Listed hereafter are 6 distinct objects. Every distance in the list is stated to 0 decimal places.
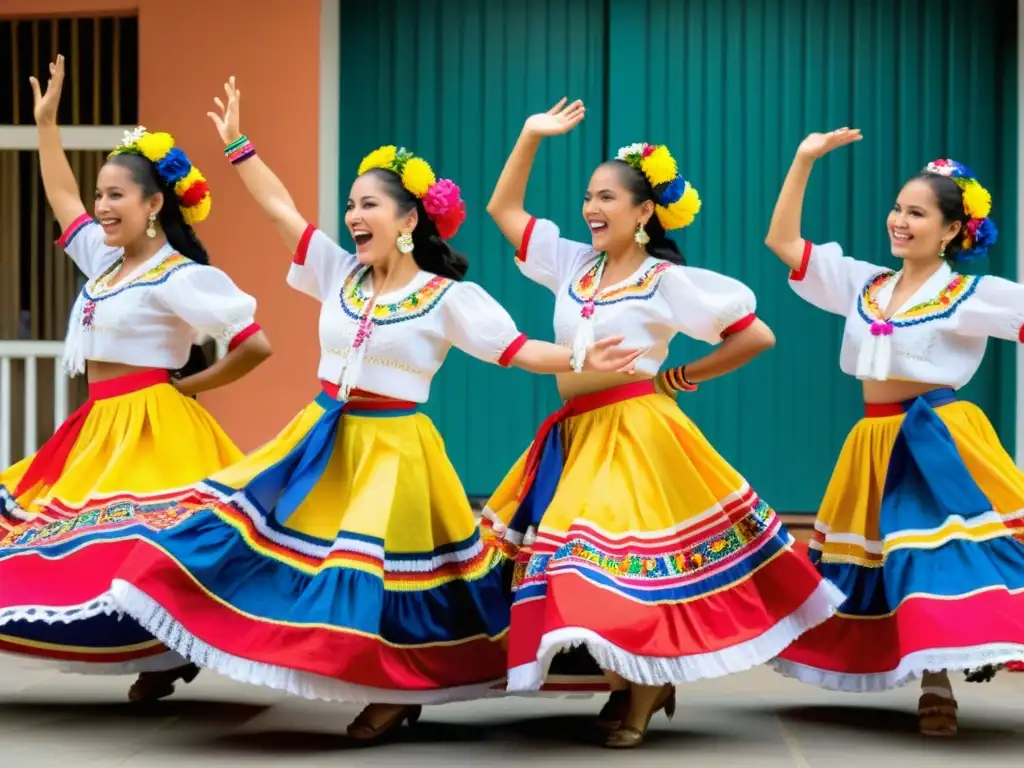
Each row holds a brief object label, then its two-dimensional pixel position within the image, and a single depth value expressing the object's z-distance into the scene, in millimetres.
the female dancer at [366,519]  4344
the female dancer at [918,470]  4691
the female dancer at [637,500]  4434
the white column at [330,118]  7559
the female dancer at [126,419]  4773
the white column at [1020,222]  7426
